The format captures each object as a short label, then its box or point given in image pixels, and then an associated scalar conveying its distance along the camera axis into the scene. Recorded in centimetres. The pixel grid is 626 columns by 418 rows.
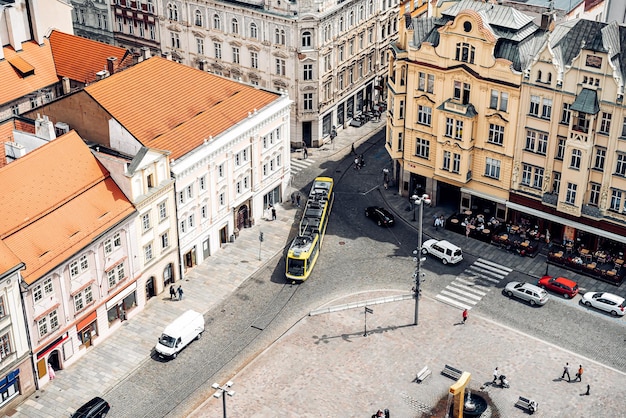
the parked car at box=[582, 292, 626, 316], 9506
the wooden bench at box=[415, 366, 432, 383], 8654
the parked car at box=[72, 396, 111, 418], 8106
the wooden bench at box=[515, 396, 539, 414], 8219
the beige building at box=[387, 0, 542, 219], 10225
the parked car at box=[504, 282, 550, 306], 9694
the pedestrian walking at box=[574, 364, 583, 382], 8619
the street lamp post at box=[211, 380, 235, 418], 7321
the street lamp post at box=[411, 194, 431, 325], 8950
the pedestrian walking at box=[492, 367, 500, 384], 8588
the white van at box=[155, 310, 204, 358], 8962
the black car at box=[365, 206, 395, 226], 11219
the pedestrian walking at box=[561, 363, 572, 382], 8642
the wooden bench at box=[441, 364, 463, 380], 8669
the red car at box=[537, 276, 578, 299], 9806
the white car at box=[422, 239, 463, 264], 10444
